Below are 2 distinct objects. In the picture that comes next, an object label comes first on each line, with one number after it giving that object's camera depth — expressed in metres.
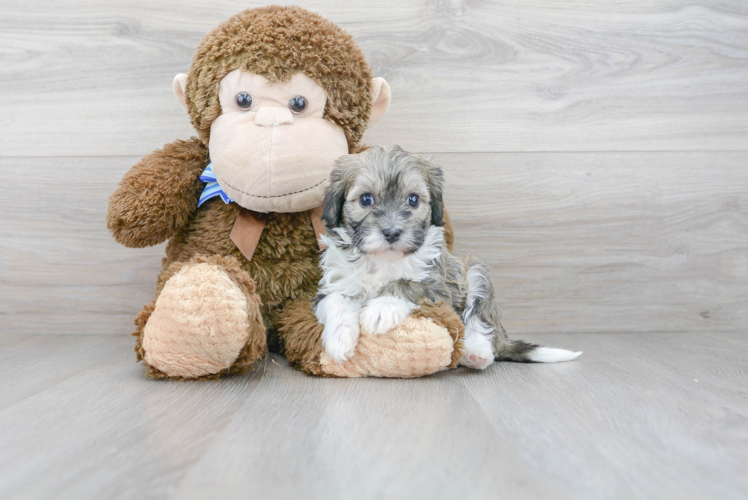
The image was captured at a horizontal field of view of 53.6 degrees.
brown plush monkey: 0.71
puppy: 0.71
